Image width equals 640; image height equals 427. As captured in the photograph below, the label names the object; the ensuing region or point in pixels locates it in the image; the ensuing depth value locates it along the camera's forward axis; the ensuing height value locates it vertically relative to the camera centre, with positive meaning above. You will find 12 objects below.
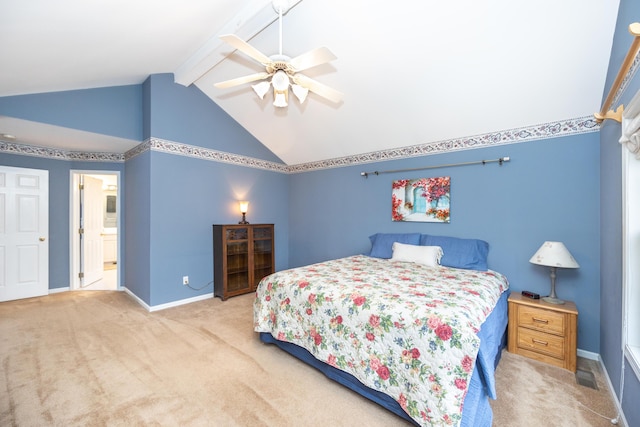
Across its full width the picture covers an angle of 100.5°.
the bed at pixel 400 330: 1.42 -0.77
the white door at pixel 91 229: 4.46 -0.21
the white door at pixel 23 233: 3.74 -0.23
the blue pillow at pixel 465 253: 2.90 -0.44
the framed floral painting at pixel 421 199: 3.35 +0.20
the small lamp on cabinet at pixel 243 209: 4.31 +0.10
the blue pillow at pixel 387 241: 3.47 -0.36
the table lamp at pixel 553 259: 2.29 -0.40
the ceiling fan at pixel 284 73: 1.84 +1.10
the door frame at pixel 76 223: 4.30 -0.11
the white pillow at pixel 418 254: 3.02 -0.47
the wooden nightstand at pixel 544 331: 2.18 -1.02
